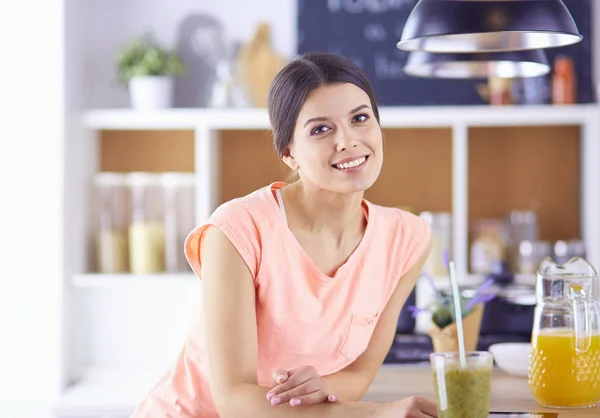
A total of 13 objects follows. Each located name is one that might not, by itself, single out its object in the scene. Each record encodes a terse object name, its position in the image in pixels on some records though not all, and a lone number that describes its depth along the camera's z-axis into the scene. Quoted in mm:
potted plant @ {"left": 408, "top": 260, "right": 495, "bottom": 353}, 1929
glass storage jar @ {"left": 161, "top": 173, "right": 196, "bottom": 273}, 3900
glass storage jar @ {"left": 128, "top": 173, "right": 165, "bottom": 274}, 3840
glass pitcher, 1508
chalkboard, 3932
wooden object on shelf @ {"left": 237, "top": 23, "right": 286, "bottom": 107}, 3908
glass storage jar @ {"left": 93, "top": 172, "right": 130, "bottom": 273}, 3881
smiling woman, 1623
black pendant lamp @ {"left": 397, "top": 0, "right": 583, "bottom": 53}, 1709
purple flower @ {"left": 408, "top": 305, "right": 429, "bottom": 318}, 1983
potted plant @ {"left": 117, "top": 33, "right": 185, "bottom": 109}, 3832
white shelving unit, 3676
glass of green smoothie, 1269
